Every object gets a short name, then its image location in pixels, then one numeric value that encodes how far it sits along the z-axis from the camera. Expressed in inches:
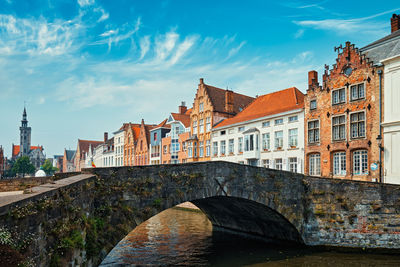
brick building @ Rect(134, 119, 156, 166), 2095.2
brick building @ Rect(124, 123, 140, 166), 2338.8
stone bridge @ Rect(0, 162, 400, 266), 279.4
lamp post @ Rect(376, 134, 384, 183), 816.9
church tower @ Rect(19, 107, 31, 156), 5012.3
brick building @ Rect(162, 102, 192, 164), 1706.4
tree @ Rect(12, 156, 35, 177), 3449.8
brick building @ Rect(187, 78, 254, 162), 1501.0
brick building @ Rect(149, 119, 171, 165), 1936.4
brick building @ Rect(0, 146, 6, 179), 2986.2
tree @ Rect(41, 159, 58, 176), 4111.7
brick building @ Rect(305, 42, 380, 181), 855.7
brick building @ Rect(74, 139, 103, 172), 3770.7
